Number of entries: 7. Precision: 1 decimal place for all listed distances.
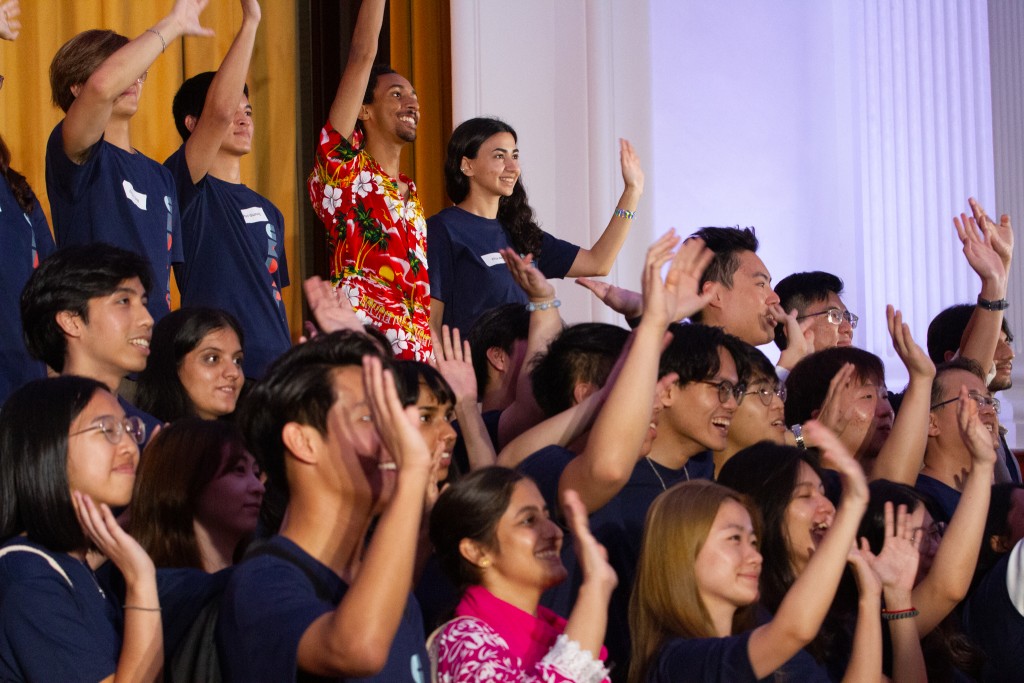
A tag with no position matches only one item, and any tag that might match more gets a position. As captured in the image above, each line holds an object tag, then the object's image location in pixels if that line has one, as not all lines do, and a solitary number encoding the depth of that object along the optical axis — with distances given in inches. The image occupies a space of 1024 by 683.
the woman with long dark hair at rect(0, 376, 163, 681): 152.8
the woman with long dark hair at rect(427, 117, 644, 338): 314.2
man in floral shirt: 290.1
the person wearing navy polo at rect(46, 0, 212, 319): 241.9
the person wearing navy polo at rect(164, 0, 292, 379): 266.1
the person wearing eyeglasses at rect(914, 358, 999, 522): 264.1
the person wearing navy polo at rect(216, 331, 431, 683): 122.0
